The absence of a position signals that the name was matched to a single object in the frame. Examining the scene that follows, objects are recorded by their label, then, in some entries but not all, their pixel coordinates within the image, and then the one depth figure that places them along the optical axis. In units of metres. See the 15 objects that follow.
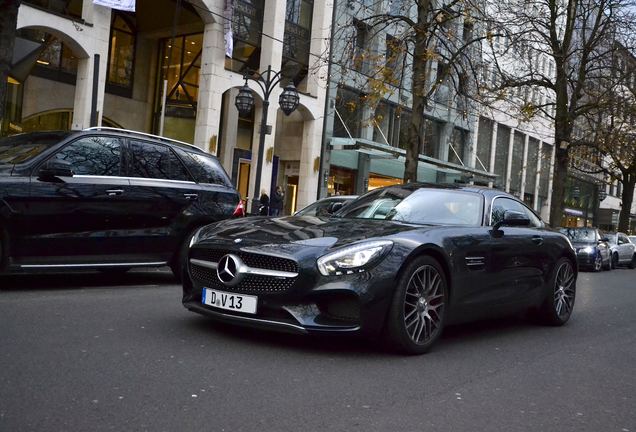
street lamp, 19.19
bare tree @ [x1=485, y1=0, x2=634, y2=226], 22.64
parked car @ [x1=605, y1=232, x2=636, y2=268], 25.24
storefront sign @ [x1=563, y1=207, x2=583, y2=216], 52.91
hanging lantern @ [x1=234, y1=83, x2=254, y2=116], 19.34
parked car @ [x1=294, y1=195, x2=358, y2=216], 11.68
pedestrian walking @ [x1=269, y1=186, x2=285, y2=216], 24.97
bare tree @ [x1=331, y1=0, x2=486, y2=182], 16.48
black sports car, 4.78
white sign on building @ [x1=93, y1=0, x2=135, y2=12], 19.89
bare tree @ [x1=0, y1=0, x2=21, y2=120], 10.00
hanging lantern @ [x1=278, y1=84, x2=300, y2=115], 19.70
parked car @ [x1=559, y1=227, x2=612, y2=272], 21.62
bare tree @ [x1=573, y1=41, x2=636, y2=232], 23.59
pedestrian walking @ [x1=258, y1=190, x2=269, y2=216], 23.92
